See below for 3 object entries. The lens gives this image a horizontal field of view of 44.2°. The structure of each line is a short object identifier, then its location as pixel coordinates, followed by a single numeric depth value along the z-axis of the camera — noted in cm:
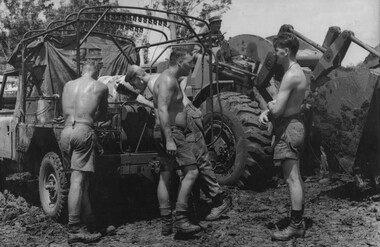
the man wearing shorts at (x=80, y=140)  512
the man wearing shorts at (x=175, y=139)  495
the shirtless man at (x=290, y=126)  465
